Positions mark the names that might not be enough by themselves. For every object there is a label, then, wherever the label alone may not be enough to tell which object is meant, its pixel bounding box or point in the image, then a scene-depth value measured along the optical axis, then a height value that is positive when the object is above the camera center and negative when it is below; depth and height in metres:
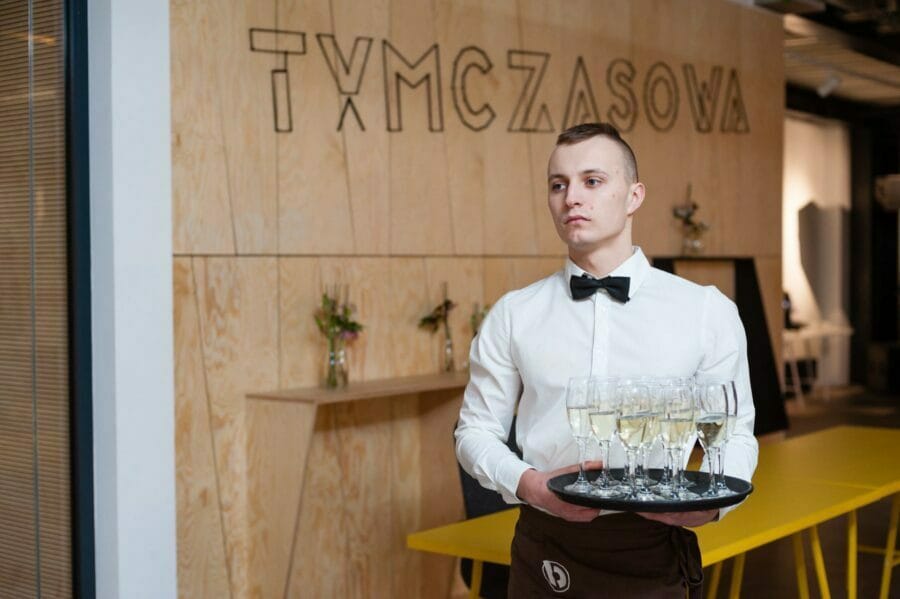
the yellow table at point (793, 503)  3.11 -0.73
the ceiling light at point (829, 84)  10.17 +1.66
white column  3.80 -0.06
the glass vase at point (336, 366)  4.49 -0.36
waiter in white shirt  2.22 -0.17
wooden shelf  4.18 -0.44
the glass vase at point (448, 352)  5.08 -0.35
